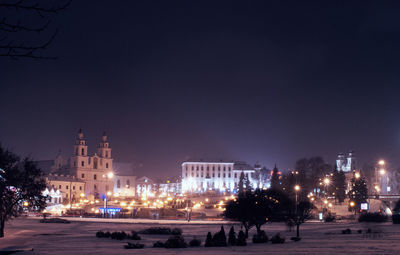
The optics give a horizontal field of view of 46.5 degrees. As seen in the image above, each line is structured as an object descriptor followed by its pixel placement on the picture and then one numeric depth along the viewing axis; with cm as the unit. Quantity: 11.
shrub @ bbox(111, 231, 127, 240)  3775
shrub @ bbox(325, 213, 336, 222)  6531
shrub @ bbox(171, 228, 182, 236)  4348
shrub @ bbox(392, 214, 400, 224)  5307
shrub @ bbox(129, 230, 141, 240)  3798
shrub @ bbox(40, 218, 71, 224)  6050
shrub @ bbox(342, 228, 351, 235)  4081
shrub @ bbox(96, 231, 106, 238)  3968
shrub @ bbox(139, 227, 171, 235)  4403
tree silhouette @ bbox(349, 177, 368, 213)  8007
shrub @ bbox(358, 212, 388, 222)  5866
